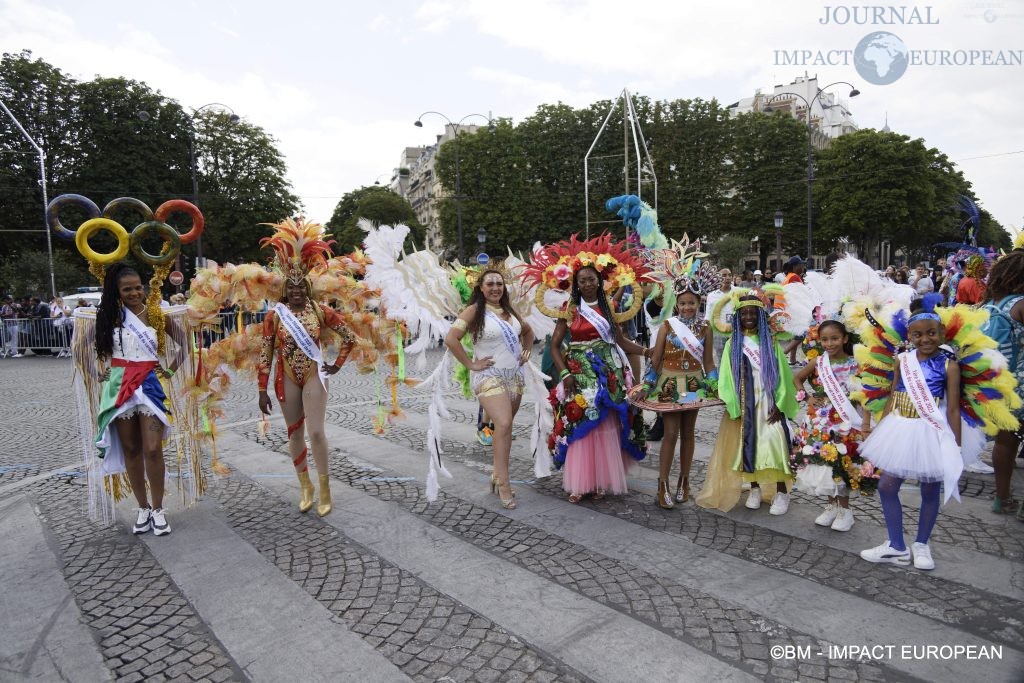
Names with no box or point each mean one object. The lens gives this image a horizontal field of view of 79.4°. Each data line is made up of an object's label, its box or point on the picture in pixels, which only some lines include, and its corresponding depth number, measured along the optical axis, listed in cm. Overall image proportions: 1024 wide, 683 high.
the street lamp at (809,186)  2477
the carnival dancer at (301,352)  465
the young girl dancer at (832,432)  403
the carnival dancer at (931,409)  344
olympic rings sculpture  437
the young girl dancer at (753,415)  443
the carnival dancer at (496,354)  489
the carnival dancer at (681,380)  469
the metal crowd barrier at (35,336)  1764
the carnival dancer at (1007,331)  450
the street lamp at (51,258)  2109
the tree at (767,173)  3469
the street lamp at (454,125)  2367
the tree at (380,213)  4475
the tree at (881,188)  3469
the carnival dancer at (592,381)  483
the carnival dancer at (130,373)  428
